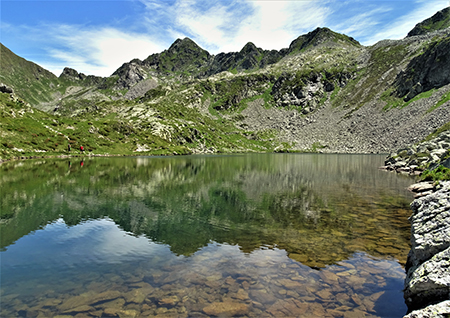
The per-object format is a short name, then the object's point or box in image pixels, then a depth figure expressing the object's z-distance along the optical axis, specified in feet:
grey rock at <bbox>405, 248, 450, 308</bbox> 30.76
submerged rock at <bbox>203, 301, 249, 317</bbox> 34.45
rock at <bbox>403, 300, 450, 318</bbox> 26.48
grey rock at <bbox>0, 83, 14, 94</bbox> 482.45
